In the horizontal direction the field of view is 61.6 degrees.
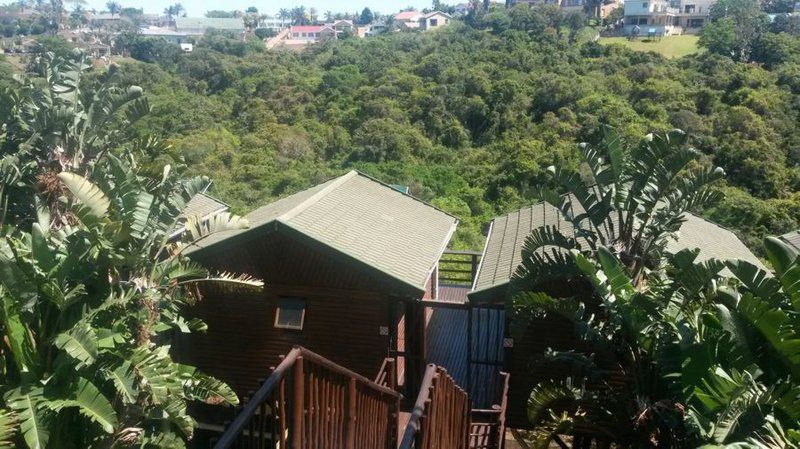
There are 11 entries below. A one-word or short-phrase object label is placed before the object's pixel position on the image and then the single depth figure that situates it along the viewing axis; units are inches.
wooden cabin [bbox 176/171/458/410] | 395.2
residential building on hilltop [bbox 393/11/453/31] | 4292.8
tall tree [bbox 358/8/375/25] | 5847.9
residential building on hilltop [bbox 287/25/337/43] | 4658.5
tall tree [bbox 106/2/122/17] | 6754.4
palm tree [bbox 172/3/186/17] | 7367.1
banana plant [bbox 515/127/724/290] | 301.9
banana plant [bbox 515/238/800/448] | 218.1
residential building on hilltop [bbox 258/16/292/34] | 6707.2
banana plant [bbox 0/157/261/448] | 254.0
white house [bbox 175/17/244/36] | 5506.9
